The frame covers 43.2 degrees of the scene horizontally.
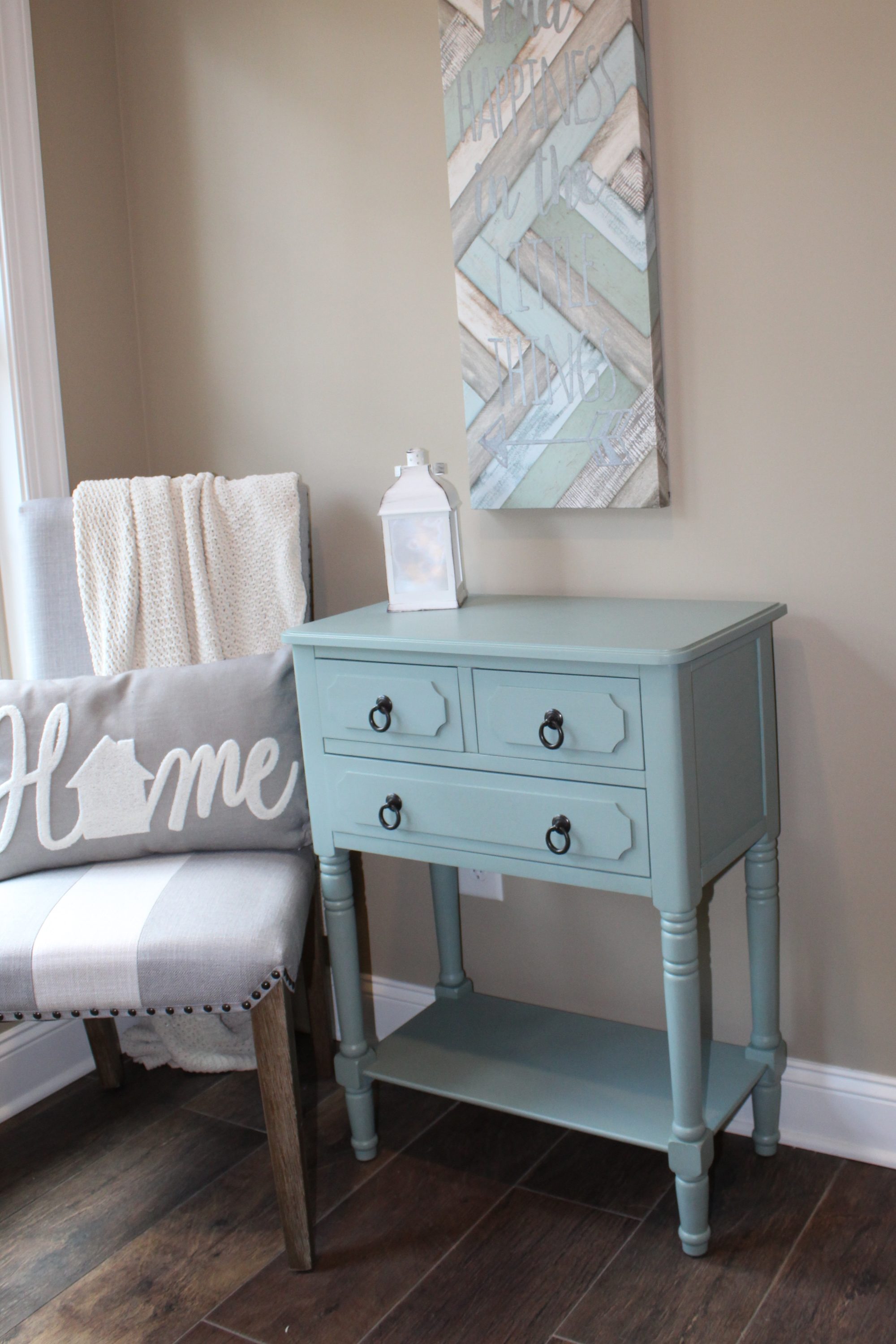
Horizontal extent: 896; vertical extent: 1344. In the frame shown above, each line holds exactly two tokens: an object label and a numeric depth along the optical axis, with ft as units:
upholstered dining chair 4.96
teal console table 4.63
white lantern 5.63
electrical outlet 6.64
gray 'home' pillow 5.66
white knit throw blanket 6.35
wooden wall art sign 5.38
